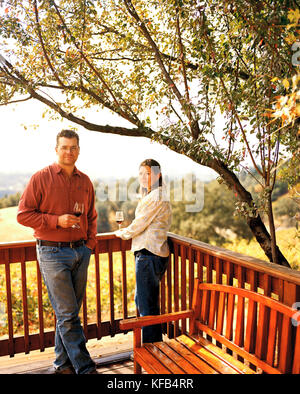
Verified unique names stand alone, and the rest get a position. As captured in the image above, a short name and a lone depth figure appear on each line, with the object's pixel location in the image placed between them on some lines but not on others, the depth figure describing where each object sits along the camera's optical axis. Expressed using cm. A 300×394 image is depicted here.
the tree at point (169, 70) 254
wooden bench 181
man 256
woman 292
